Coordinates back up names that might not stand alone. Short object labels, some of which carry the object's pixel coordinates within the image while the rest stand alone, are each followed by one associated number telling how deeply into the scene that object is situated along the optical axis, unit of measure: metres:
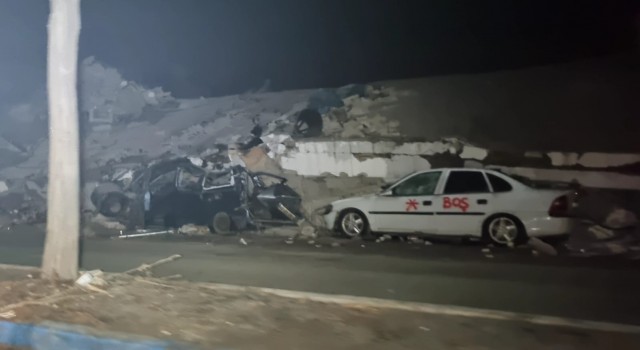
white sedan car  12.77
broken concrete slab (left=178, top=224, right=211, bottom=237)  16.05
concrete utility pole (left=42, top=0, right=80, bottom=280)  8.13
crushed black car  16.38
